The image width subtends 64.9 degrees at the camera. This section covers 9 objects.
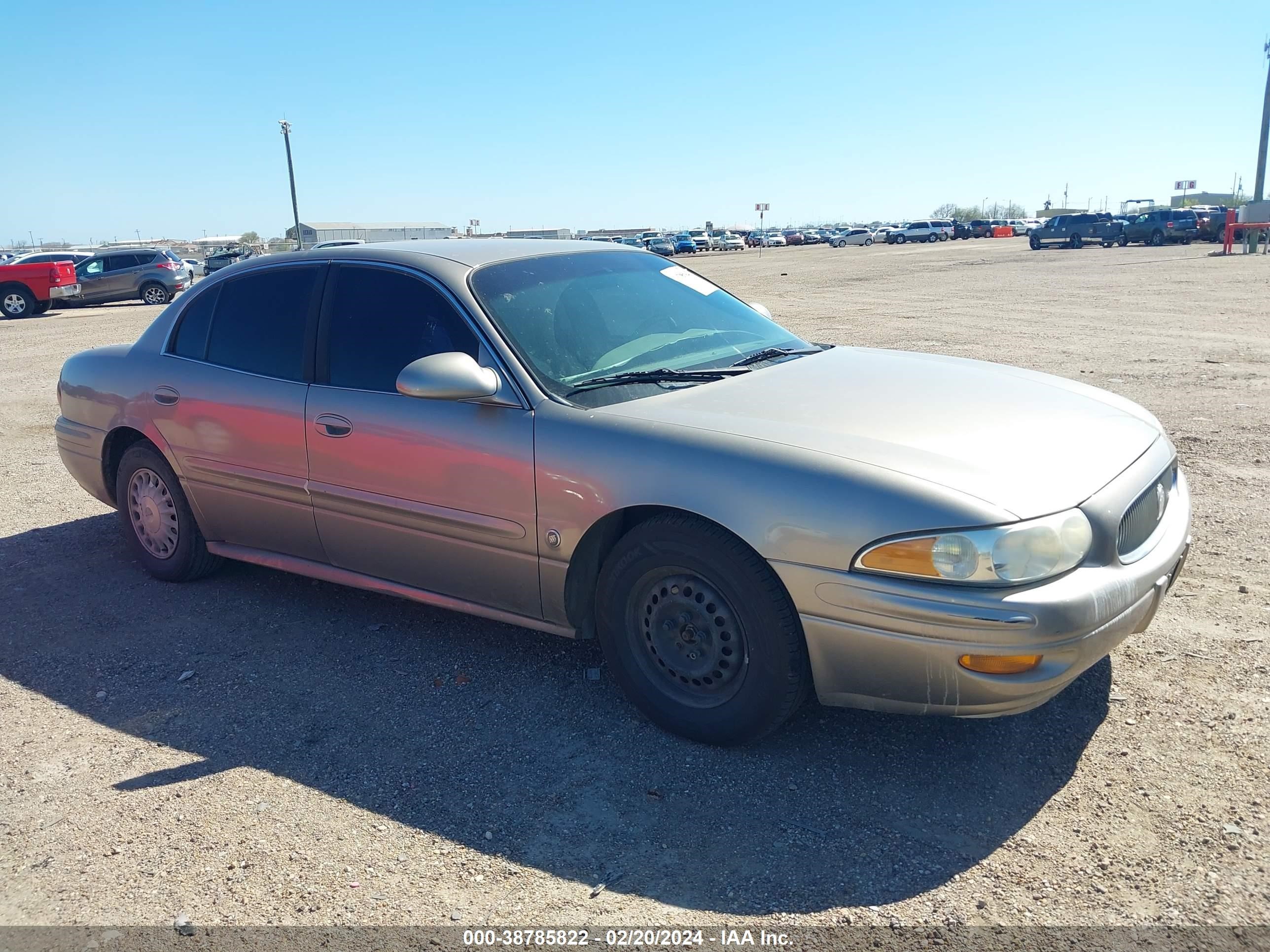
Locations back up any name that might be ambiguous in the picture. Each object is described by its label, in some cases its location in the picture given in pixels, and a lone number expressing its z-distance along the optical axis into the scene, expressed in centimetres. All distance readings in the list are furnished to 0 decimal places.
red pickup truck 2445
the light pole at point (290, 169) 4900
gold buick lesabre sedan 291
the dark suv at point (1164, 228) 4509
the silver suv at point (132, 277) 2747
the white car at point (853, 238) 7344
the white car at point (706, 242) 7638
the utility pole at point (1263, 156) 6195
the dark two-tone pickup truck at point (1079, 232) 4634
